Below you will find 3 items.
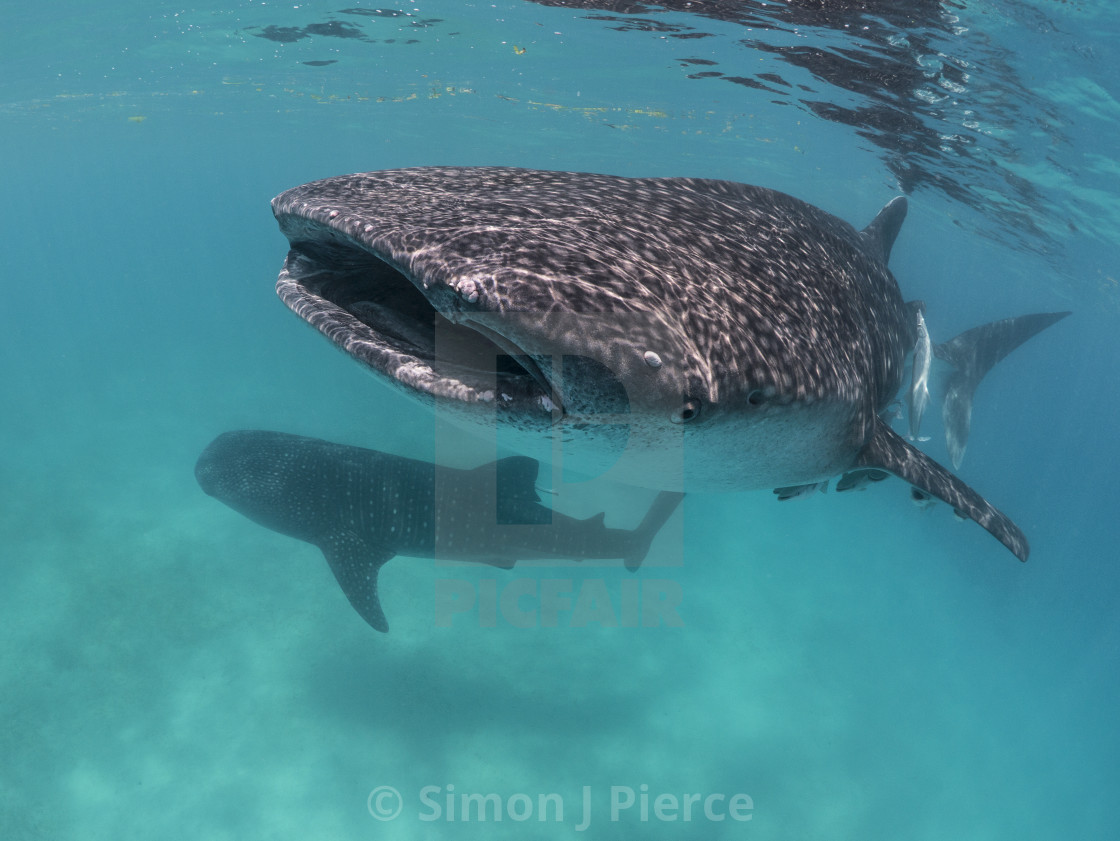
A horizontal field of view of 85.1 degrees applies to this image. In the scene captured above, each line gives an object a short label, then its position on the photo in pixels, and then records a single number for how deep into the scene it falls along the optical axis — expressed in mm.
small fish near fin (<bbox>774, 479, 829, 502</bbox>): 3980
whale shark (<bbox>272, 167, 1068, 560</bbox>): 1763
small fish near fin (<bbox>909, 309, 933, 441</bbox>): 7199
